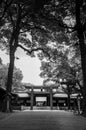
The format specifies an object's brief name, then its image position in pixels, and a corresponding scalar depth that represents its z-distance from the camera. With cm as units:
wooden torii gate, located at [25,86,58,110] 3914
